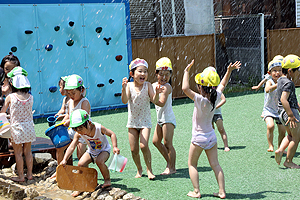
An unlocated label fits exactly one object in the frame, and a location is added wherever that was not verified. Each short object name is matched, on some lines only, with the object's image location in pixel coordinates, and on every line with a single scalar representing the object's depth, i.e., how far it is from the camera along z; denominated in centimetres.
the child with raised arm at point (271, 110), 632
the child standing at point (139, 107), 530
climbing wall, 1038
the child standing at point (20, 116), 560
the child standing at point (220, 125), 676
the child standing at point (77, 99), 529
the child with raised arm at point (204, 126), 445
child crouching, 481
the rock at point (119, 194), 463
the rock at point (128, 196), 453
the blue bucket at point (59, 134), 536
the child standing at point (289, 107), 537
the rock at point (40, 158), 613
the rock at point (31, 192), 515
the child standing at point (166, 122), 552
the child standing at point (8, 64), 661
